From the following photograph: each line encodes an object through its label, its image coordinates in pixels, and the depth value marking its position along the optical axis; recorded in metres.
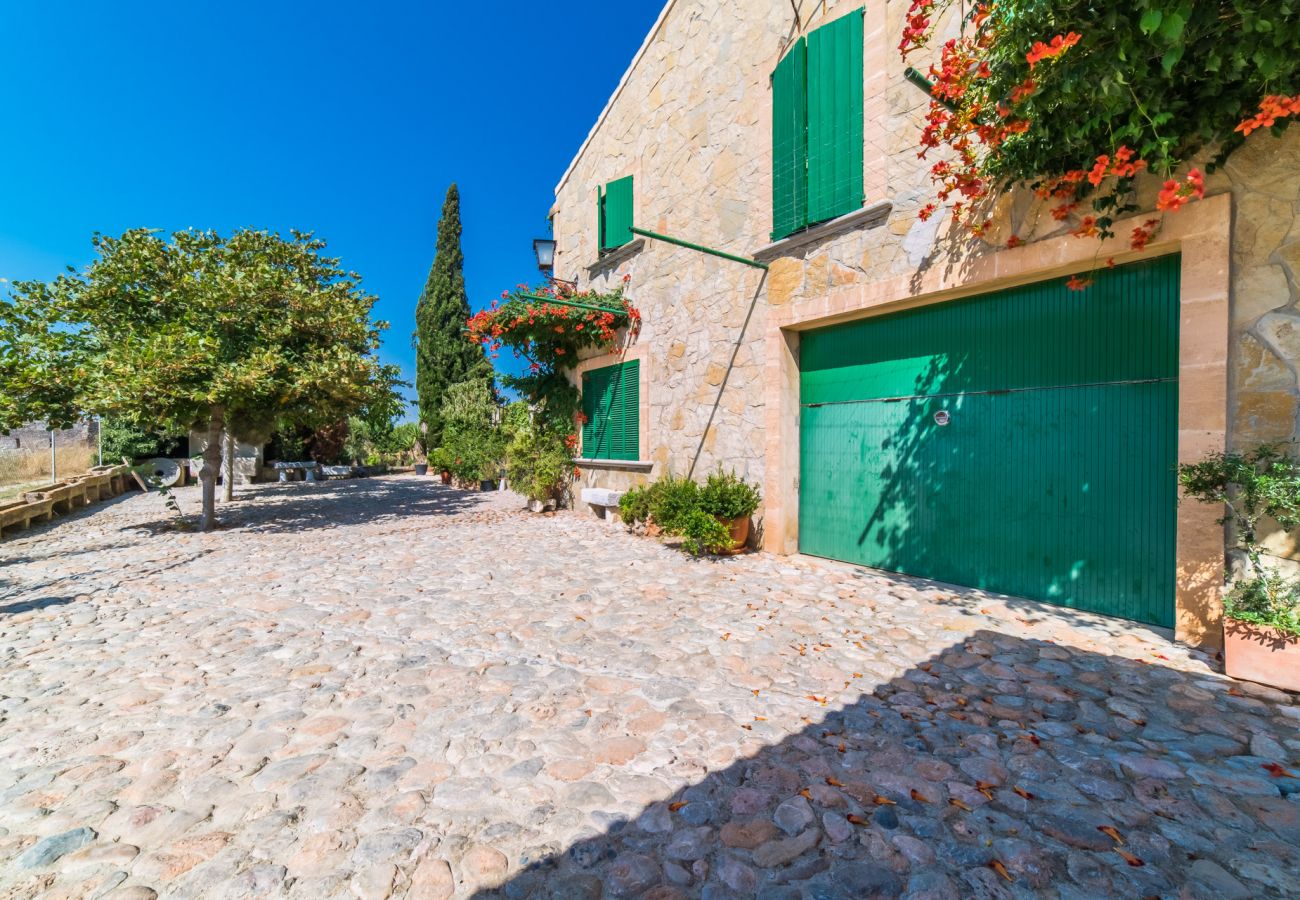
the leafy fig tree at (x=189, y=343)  7.46
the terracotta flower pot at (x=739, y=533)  6.33
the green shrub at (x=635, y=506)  7.70
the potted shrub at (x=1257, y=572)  2.95
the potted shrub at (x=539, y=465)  10.23
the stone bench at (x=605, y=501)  8.81
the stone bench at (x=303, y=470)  18.68
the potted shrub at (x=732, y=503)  6.20
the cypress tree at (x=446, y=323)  20.48
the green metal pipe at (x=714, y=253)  5.75
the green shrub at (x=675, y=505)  6.40
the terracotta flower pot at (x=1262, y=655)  2.94
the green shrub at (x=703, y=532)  6.10
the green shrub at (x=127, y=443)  16.67
